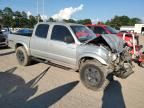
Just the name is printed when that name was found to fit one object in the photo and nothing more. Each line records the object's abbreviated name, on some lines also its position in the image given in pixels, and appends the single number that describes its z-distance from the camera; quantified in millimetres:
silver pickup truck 3209
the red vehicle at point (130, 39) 4718
